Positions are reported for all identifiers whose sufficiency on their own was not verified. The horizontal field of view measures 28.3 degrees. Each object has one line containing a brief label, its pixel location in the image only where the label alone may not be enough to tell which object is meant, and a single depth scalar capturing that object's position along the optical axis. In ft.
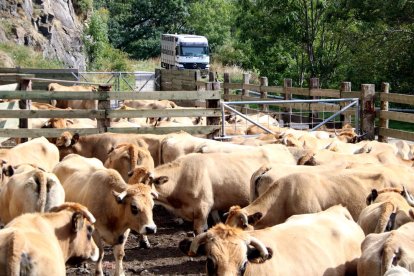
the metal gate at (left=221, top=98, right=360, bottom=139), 58.18
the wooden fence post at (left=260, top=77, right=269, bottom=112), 82.35
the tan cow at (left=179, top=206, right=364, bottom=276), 22.47
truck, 181.88
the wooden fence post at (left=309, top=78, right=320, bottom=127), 72.64
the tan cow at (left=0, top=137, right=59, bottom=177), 45.75
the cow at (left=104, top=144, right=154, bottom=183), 45.11
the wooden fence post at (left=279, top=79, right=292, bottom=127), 76.59
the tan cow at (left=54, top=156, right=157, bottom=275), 34.55
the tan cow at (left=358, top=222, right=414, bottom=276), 23.49
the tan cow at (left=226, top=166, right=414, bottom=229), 33.30
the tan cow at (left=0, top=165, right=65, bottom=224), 34.83
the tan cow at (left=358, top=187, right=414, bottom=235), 28.89
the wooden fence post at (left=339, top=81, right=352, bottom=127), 66.35
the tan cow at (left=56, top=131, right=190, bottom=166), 51.29
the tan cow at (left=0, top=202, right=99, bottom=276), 24.07
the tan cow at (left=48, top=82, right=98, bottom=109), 84.99
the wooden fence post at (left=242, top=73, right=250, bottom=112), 87.44
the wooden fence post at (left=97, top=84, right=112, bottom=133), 55.88
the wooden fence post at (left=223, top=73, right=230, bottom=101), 91.33
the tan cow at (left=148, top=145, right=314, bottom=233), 41.32
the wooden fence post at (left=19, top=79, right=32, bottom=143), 57.98
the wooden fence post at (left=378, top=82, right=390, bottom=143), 63.46
